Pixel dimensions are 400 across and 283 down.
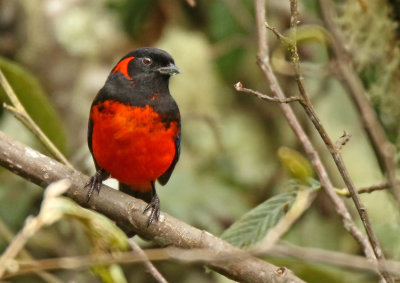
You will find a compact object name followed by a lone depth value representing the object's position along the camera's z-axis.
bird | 6.77
